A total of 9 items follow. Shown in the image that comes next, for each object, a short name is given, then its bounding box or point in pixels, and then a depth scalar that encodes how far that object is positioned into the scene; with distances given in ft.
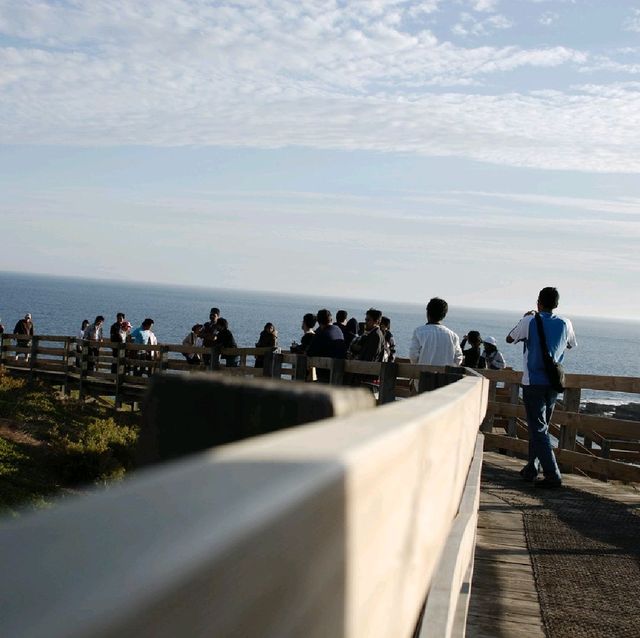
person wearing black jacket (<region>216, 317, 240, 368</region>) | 66.33
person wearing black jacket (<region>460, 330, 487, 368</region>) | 49.60
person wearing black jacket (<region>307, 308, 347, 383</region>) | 41.68
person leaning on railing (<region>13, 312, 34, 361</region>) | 95.60
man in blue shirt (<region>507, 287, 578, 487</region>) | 30.55
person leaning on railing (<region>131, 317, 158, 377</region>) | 80.12
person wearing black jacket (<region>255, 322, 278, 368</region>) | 63.62
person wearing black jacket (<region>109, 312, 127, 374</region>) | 82.43
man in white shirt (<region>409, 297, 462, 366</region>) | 32.40
